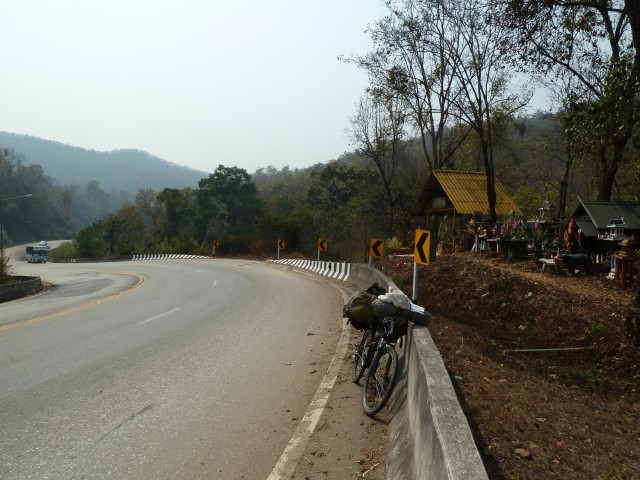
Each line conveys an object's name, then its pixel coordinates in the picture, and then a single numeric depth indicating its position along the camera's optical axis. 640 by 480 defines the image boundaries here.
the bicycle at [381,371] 5.66
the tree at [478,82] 23.55
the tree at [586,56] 10.90
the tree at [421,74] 25.25
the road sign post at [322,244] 30.44
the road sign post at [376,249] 19.31
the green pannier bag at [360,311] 6.67
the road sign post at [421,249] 9.55
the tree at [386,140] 34.97
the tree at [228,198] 67.75
